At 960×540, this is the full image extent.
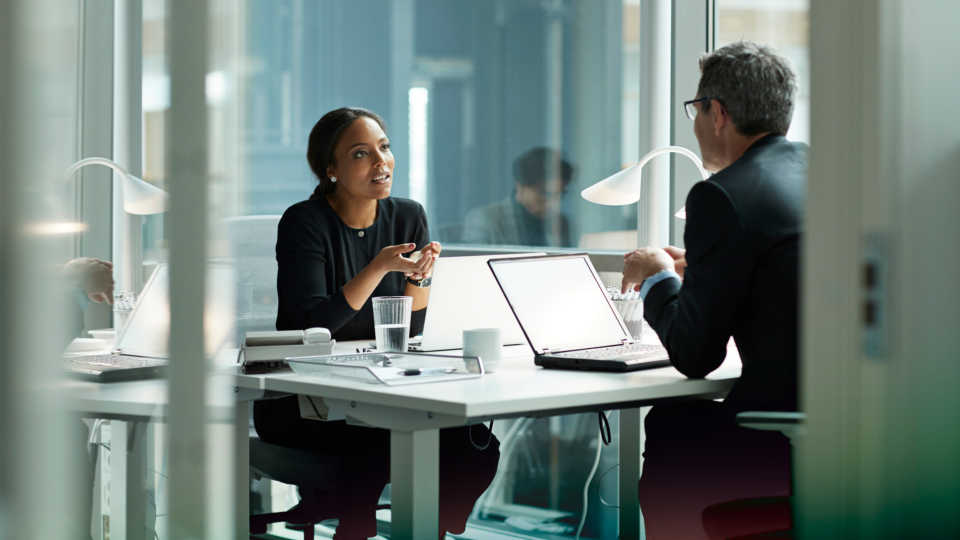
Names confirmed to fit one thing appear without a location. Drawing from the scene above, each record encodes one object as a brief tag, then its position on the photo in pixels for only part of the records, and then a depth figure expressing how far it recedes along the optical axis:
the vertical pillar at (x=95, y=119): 4.26
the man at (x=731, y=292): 4.69
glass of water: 5.05
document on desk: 4.69
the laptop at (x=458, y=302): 5.06
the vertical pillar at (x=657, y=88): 6.18
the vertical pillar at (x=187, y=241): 4.19
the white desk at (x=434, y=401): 4.54
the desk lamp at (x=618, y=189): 5.32
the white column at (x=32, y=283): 4.23
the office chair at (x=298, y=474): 5.16
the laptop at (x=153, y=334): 4.23
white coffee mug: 4.85
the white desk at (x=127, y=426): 4.27
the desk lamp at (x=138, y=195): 4.23
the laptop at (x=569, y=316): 4.90
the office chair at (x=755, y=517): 4.67
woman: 5.16
